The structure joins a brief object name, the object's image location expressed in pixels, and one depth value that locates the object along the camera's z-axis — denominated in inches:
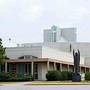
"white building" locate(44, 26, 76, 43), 3839.3
